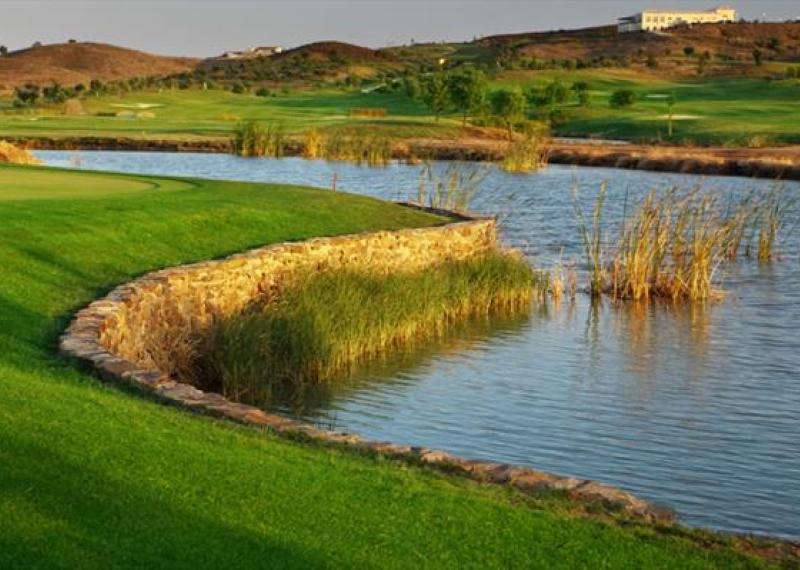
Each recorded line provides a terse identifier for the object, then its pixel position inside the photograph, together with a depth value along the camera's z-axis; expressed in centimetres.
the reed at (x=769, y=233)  2578
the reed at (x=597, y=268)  2084
